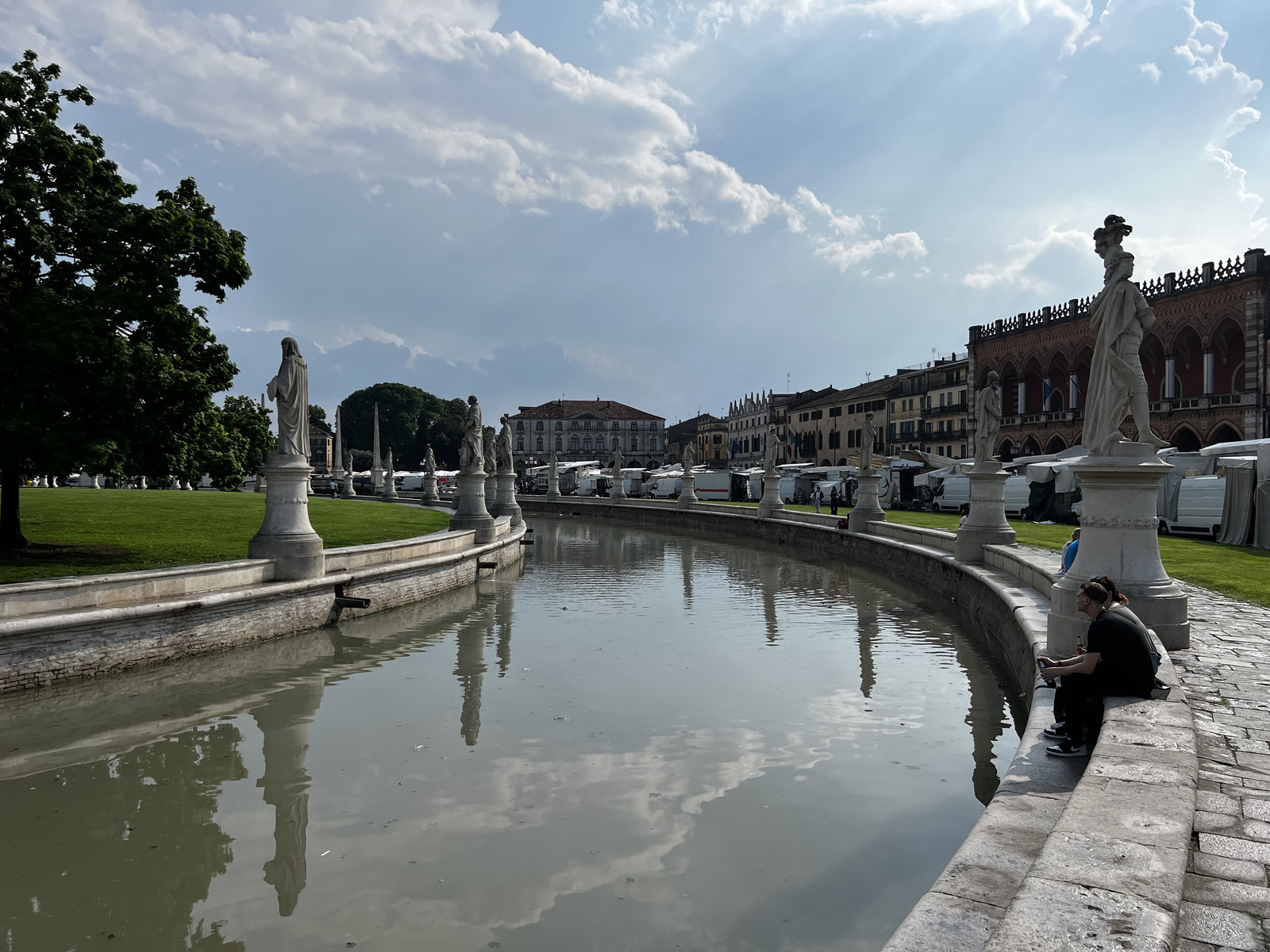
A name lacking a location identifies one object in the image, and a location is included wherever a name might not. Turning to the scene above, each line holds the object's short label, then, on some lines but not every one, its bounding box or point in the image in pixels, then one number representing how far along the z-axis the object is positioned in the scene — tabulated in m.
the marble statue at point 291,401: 13.45
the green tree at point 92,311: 12.08
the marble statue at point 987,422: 15.80
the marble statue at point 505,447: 28.72
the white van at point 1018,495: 30.48
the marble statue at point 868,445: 25.03
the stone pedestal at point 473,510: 22.58
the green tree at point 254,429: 30.98
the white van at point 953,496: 34.62
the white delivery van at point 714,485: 54.22
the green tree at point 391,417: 102.99
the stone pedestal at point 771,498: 33.91
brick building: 39.38
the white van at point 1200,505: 22.36
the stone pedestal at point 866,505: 24.78
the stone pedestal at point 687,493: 41.41
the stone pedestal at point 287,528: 13.04
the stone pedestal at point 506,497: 29.80
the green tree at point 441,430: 105.12
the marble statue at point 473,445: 22.58
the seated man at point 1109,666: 5.38
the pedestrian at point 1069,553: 10.34
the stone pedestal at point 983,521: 16.02
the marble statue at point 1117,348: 7.64
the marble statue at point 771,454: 32.75
